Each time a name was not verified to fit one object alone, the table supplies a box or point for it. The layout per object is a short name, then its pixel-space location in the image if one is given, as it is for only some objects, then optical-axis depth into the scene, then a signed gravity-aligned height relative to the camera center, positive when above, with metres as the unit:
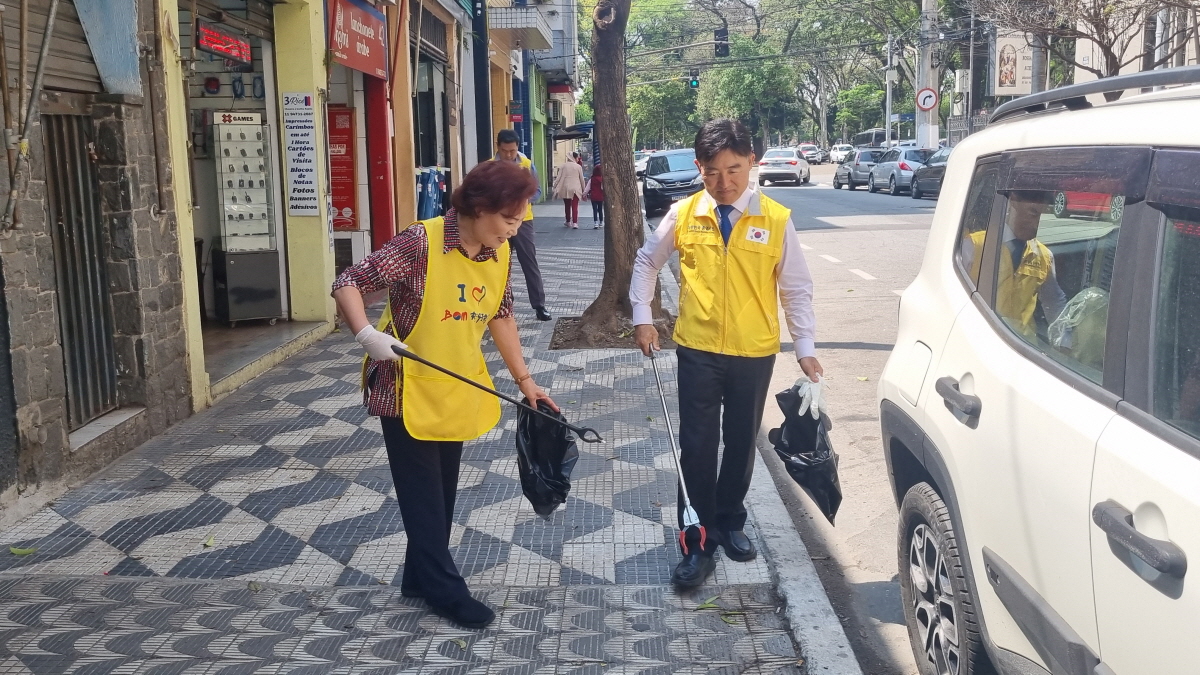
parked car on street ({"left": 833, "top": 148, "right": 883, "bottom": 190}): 36.75 -0.09
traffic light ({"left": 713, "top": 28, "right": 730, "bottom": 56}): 29.81 +3.28
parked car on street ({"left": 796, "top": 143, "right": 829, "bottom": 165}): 65.56 +0.59
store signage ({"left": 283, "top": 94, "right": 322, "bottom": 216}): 9.43 +0.18
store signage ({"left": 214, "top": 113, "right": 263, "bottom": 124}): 9.25 +0.49
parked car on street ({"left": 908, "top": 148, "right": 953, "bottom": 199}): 27.30 -0.55
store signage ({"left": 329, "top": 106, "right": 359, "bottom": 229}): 11.95 -0.02
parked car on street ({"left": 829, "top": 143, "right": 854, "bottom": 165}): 66.74 +0.76
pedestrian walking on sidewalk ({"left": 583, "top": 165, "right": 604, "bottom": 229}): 22.17 -0.54
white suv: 2.05 -0.54
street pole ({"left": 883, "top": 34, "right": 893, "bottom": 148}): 52.33 +2.51
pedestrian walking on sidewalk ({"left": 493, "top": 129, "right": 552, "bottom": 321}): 9.95 -0.61
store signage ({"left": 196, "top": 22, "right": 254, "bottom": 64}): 8.14 +1.01
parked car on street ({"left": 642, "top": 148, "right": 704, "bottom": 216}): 26.77 -0.27
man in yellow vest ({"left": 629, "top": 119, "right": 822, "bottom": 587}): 4.04 -0.52
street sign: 35.53 +2.02
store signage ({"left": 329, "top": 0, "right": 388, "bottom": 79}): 10.11 +1.33
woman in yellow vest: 3.56 -0.52
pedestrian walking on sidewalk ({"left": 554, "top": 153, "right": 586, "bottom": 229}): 22.09 -0.26
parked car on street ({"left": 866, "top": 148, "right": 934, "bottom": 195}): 31.66 -0.16
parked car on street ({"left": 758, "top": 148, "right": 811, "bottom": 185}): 41.69 -0.05
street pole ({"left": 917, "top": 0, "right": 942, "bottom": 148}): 36.00 +3.21
